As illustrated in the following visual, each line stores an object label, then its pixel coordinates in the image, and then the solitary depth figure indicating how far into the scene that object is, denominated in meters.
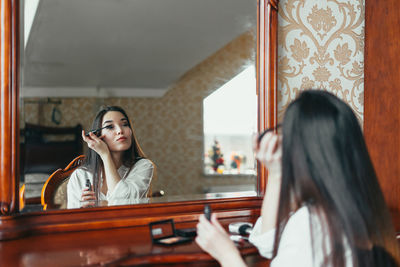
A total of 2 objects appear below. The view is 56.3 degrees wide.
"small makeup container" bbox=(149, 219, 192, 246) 1.04
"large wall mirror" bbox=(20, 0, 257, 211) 1.13
